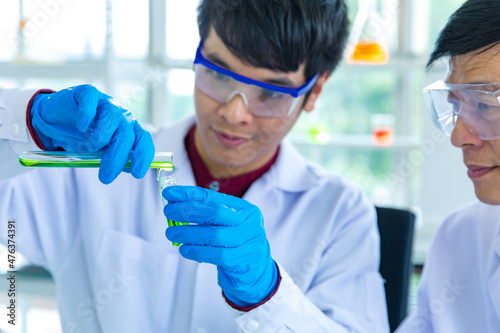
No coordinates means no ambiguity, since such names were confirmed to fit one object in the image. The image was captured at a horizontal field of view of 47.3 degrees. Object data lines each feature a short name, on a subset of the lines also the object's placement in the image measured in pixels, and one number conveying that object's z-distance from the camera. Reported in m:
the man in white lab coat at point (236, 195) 1.49
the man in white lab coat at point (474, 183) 1.28
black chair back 1.71
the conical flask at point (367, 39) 3.83
